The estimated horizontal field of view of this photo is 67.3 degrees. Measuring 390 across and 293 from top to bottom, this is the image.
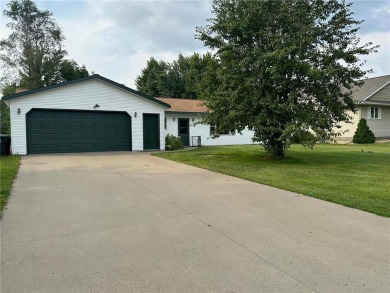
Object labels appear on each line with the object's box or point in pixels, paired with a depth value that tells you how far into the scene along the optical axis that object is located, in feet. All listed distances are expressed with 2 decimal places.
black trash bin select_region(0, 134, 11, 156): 43.40
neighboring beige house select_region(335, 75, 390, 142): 79.25
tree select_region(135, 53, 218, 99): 134.00
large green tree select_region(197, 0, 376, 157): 32.48
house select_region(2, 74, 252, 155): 46.65
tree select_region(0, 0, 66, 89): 104.47
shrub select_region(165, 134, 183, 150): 58.59
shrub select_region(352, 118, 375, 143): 72.74
